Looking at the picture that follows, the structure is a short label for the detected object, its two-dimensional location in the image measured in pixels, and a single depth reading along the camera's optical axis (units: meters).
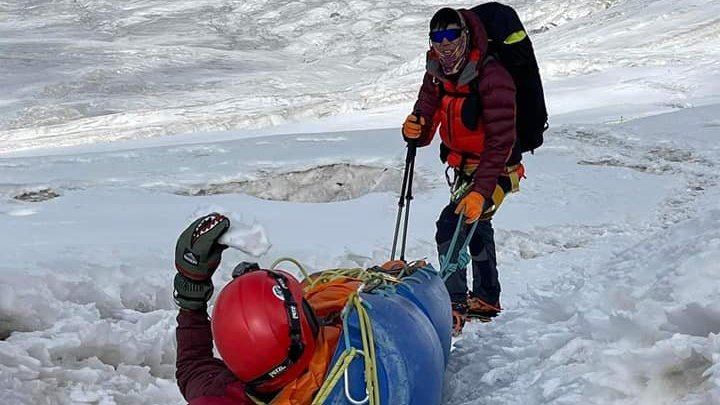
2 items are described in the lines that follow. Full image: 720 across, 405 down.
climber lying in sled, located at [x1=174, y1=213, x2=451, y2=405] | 2.11
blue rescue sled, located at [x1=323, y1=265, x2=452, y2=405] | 2.29
